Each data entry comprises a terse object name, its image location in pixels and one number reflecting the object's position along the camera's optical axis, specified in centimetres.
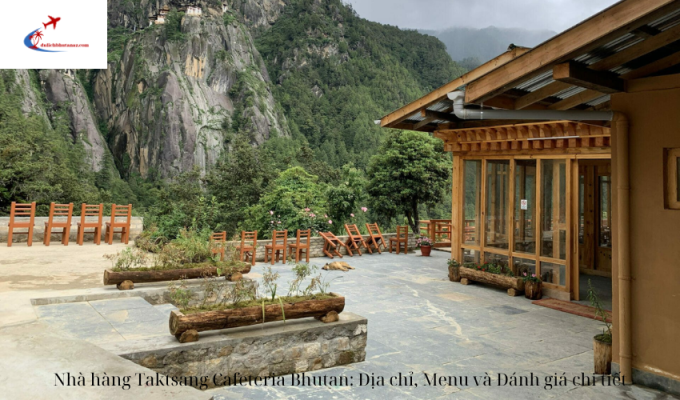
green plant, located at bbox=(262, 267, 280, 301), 459
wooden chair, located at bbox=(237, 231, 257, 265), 975
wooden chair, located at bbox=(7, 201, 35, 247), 982
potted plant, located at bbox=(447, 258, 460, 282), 874
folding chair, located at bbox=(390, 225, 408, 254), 1282
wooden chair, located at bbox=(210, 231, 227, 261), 676
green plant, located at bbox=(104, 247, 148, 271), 576
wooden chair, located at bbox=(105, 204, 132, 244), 1074
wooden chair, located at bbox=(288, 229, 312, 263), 1079
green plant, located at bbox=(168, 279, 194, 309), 412
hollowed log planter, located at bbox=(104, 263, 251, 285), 555
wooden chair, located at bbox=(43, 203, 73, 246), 1011
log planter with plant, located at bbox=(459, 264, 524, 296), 757
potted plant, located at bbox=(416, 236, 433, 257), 1230
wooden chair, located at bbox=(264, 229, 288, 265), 1052
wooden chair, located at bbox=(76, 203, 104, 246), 1045
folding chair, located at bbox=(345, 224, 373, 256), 1223
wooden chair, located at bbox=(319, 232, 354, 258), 1164
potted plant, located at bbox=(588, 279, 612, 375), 420
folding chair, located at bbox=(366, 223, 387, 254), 1269
